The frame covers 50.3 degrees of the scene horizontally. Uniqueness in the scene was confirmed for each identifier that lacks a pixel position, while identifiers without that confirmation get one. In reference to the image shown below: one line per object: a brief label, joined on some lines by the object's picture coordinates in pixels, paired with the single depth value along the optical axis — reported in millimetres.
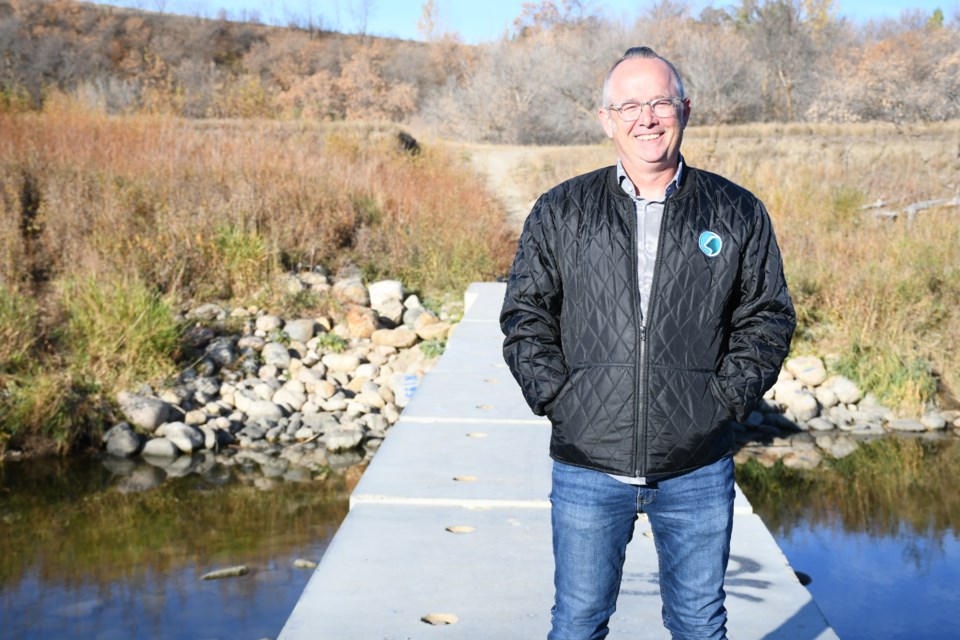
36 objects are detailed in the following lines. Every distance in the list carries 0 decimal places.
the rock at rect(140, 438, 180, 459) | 6812
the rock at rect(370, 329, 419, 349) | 8445
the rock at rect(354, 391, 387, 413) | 7703
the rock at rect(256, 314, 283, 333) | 8438
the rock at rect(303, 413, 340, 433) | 7348
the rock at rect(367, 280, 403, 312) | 9070
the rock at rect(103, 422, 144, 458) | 6746
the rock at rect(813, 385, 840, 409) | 7660
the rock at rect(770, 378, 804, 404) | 7660
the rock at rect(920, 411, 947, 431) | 7340
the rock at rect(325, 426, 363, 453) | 7109
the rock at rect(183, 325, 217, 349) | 8019
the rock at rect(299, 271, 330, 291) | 9148
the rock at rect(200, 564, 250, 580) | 4914
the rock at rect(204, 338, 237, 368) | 7910
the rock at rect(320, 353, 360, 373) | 8172
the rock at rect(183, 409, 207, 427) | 7160
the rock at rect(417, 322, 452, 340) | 8538
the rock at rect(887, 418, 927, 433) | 7301
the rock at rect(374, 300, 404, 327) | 8961
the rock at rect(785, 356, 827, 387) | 7781
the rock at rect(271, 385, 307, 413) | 7676
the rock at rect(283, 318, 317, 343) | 8398
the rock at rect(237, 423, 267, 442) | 7184
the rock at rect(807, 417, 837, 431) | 7385
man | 2000
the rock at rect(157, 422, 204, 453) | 6898
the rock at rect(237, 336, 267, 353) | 8180
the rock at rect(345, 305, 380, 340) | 8602
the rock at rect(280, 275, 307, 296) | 8930
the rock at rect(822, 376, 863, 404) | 7633
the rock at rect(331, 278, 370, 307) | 9031
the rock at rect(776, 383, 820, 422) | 7492
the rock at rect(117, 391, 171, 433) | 6957
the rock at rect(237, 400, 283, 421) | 7434
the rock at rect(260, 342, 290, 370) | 8055
